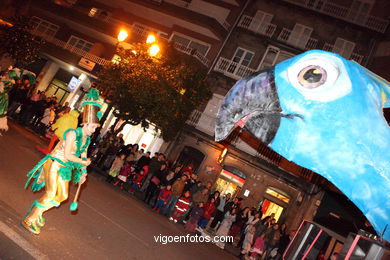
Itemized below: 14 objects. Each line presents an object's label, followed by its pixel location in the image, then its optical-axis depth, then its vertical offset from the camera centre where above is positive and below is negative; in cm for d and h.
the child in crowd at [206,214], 1166 -139
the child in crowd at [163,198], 1142 -160
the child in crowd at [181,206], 1122 -155
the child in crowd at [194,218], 1082 -167
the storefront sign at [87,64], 2394 +330
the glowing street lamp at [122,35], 1365 +383
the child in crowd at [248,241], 1090 -149
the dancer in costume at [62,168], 439 -96
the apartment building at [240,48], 1905 +859
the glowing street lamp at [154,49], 1498 +432
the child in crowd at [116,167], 1223 -151
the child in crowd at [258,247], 1095 -152
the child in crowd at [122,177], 1227 -176
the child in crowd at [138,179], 1237 -154
